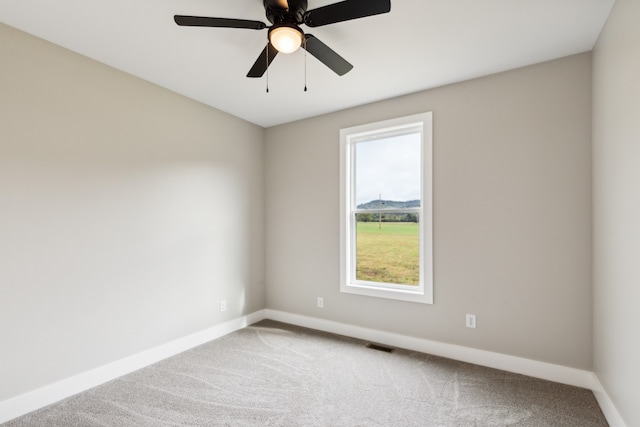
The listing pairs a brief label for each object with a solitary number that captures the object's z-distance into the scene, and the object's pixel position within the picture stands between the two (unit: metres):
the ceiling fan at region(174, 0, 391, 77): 1.62
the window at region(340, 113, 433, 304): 3.17
